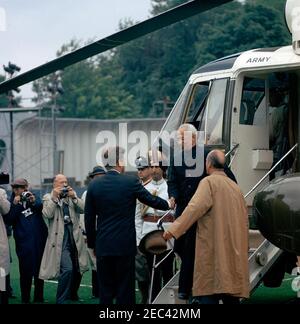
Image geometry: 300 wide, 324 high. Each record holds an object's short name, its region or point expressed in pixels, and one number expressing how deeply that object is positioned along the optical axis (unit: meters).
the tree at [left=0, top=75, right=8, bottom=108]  64.81
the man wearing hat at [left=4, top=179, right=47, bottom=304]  12.66
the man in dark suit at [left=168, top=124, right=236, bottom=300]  9.98
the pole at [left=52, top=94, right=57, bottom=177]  31.86
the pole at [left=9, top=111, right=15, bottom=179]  27.53
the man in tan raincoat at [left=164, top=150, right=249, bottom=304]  9.20
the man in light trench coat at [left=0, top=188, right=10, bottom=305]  11.38
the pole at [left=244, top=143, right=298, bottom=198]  10.74
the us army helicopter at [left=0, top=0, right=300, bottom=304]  10.78
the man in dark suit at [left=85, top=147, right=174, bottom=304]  9.58
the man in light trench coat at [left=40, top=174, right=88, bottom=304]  12.30
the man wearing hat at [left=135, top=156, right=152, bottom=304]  11.53
